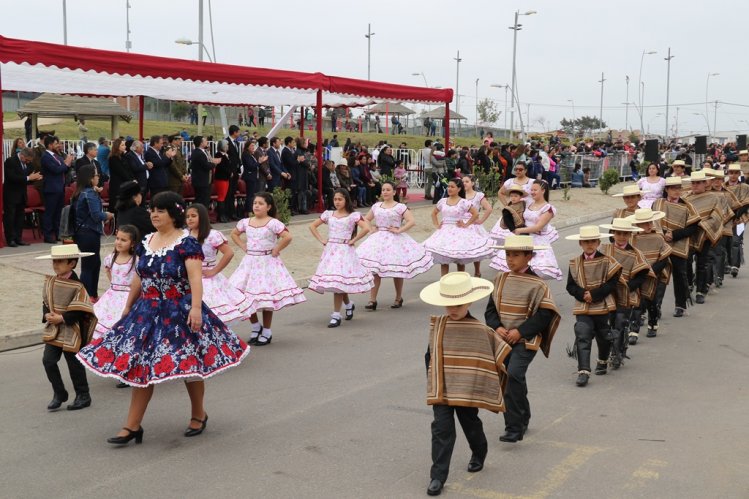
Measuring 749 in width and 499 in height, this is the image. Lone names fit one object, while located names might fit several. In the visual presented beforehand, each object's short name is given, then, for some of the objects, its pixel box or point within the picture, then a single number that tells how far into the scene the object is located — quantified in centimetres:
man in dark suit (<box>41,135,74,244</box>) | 1636
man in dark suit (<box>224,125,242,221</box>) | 2030
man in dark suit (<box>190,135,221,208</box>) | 1909
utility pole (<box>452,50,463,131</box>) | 6944
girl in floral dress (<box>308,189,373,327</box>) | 1200
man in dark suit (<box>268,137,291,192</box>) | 2122
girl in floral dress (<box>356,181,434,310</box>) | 1318
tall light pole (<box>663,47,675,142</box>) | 7912
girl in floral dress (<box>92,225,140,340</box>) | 902
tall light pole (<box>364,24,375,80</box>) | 7381
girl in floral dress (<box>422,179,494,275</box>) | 1409
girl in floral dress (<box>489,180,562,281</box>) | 1259
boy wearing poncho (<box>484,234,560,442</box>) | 716
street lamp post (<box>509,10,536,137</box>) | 4972
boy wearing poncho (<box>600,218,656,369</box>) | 947
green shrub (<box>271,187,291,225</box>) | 1873
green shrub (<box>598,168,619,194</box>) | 3444
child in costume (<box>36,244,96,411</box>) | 799
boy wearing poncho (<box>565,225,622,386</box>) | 902
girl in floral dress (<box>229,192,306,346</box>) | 1087
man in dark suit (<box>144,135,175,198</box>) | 1817
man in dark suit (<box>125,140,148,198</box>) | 1752
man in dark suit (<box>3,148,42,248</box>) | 1588
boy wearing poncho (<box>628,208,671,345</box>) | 1090
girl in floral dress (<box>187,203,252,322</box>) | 952
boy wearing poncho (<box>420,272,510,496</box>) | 605
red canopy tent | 1524
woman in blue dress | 694
